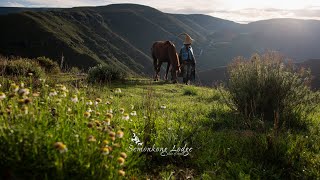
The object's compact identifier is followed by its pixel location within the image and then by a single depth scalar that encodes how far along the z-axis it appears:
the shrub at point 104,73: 14.37
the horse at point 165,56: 16.96
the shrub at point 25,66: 13.12
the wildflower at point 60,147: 2.56
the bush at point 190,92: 12.46
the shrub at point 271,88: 6.89
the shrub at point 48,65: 17.45
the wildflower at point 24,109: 2.97
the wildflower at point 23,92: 3.00
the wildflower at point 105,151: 2.79
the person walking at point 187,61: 17.48
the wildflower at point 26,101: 2.87
